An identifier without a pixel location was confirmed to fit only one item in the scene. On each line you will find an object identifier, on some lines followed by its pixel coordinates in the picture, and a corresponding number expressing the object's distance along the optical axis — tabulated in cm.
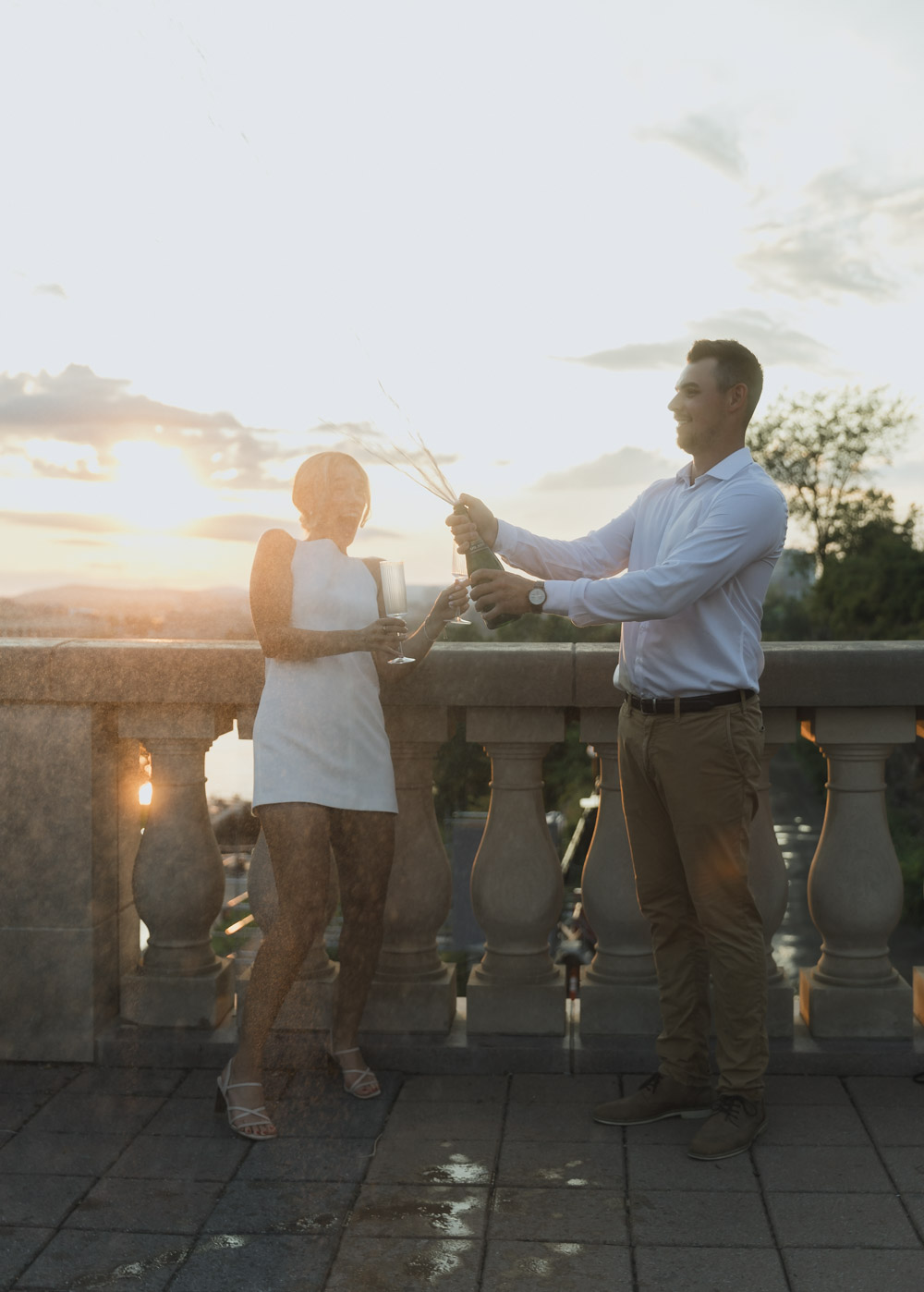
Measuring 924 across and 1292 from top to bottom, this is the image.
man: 325
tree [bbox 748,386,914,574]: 5212
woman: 346
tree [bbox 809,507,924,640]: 4675
